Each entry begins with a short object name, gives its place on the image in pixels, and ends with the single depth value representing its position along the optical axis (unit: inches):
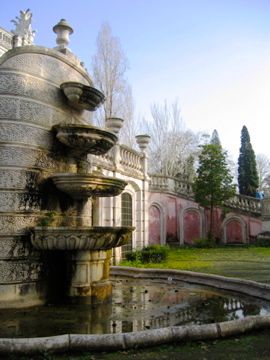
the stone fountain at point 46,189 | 216.7
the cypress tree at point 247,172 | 1369.3
